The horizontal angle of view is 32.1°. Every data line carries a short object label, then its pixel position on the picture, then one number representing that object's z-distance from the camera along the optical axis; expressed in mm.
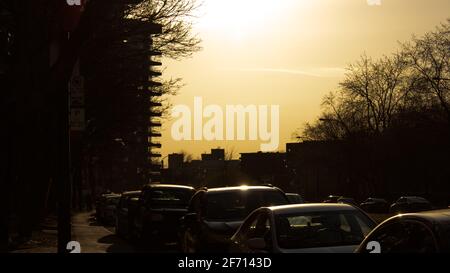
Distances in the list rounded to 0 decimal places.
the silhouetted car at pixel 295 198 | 29920
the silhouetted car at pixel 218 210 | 12878
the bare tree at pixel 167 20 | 24172
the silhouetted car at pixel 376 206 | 72125
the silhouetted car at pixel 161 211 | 21078
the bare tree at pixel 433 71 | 59375
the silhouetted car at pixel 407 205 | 48294
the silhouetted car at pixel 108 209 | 40200
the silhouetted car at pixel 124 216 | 25047
